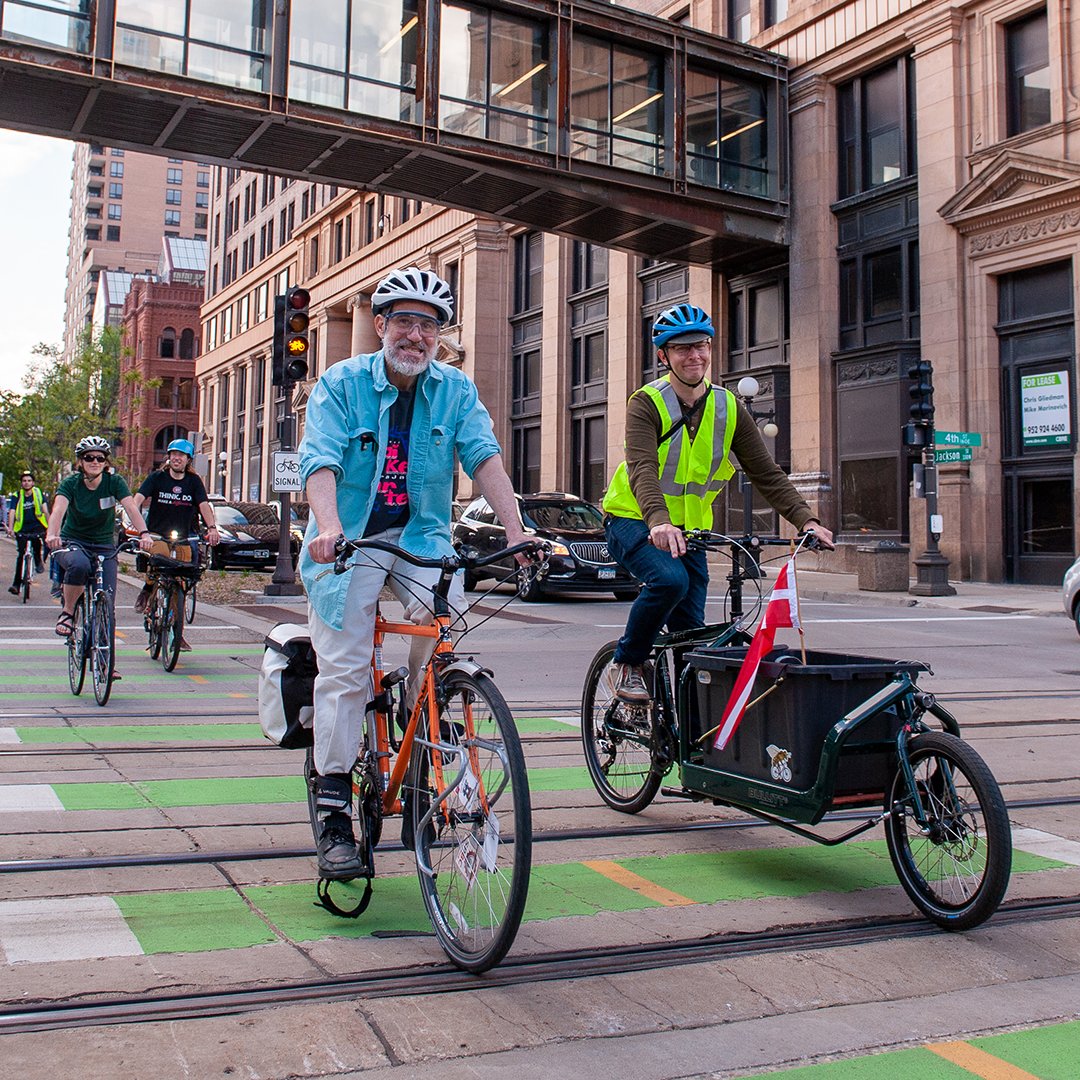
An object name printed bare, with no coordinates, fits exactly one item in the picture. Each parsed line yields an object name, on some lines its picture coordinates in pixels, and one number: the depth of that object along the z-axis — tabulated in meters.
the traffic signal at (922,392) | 20.69
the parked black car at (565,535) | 19.14
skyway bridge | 21.72
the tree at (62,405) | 47.88
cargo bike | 3.67
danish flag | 4.11
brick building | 91.44
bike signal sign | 17.31
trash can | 21.16
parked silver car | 14.35
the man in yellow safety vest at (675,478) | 4.92
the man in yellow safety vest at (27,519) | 18.81
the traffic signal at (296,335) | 15.99
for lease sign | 23.02
